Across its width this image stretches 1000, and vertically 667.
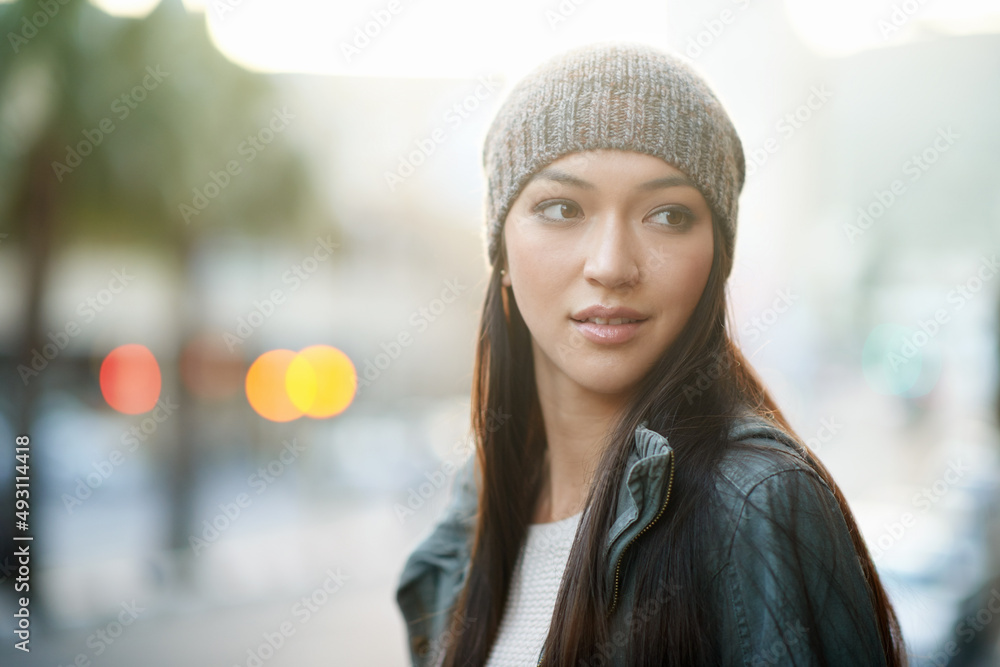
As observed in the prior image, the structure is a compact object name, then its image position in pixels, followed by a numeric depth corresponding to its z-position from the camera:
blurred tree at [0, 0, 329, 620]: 4.42
